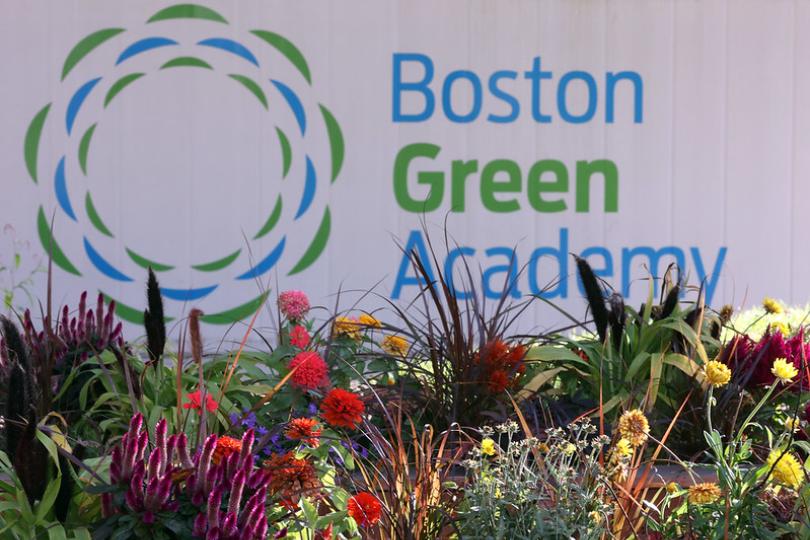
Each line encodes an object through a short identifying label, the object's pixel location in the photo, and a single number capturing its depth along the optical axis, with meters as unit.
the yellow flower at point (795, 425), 7.95
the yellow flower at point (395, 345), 8.55
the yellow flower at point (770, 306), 8.62
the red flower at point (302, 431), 7.53
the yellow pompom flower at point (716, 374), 7.87
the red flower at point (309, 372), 8.00
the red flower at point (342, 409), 7.78
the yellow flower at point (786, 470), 7.77
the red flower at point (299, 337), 8.29
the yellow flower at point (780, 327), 8.56
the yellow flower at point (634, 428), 7.53
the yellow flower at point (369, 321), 8.54
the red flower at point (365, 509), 7.00
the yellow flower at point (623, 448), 7.52
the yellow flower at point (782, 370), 7.91
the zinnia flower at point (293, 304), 8.44
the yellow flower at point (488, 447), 7.61
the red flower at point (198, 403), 7.86
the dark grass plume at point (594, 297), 8.26
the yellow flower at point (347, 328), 8.53
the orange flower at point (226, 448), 7.19
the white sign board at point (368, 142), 10.18
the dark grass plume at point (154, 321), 7.95
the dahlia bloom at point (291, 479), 7.29
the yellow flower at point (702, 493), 7.59
